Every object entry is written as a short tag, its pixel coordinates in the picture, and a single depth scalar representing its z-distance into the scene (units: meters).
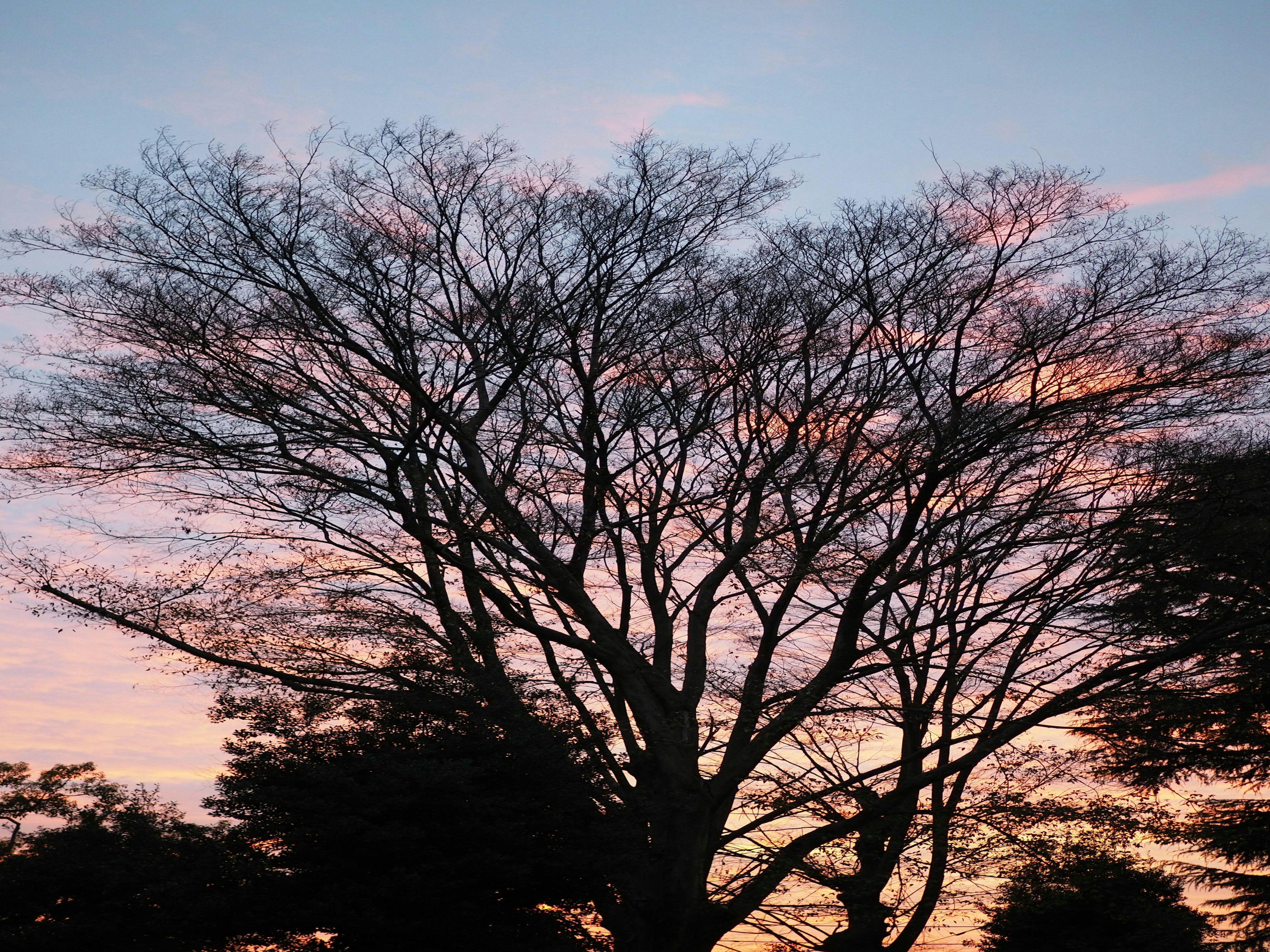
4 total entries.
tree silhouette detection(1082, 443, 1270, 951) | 13.10
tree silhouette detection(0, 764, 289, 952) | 10.77
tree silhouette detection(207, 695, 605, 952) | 10.90
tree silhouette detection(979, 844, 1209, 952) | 16.33
